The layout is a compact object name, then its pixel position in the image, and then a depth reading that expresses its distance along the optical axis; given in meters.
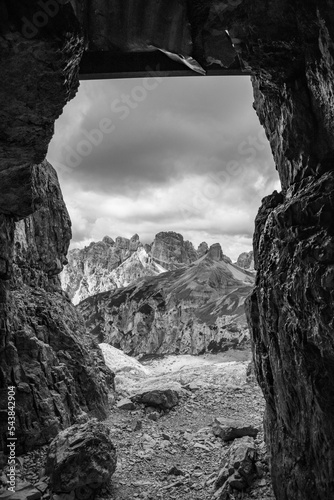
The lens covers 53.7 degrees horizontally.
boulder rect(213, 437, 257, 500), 6.69
